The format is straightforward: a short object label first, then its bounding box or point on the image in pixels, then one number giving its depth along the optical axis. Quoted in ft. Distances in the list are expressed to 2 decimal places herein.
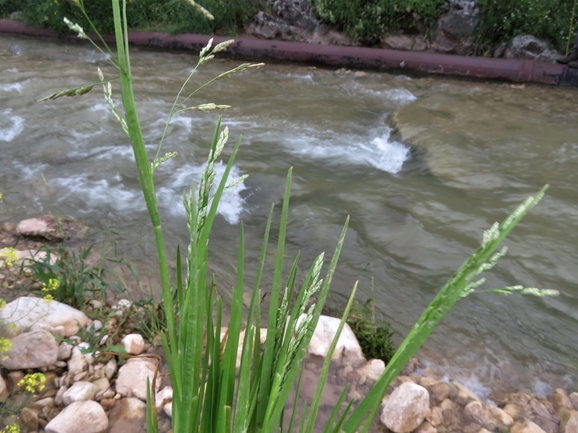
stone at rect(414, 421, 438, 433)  6.33
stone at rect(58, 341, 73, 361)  6.75
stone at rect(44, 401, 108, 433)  5.52
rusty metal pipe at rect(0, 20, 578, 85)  23.66
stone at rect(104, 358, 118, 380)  6.54
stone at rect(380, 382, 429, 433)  6.27
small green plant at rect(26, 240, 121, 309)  7.96
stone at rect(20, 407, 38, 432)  5.61
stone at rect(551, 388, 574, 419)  7.25
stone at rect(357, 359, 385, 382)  7.20
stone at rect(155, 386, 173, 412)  6.02
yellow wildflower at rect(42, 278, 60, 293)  7.89
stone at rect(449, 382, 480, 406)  7.06
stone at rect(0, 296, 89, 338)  7.03
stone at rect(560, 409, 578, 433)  6.71
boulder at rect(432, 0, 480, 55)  27.73
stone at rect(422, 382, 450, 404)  6.99
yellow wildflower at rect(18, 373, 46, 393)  6.01
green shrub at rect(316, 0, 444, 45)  28.12
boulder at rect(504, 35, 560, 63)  25.63
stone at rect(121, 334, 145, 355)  7.07
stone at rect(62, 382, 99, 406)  5.98
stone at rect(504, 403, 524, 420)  7.04
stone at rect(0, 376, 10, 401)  5.91
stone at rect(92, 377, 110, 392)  6.31
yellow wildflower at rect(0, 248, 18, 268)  7.42
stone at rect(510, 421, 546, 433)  6.47
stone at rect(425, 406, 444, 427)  6.49
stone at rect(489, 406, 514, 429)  6.72
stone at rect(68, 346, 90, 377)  6.54
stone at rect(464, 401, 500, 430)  6.63
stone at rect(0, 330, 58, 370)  6.38
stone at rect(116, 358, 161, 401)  6.30
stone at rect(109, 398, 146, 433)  5.82
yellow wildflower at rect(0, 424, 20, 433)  5.24
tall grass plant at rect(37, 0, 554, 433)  2.13
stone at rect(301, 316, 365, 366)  7.53
